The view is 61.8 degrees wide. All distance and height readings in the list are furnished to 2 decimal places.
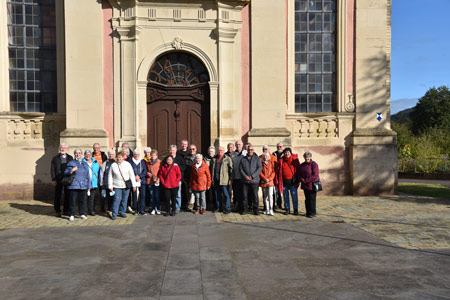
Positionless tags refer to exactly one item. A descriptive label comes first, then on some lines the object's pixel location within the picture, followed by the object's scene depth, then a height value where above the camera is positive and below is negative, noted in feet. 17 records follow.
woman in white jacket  27.68 -3.38
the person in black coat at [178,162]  29.60 -2.11
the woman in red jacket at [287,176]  28.91 -3.19
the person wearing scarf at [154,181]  29.01 -3.52
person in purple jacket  27.61 -3.28
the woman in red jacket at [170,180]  28.50 -3.39
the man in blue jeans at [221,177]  29.50 -3.28
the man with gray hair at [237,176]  29.40 -3.20
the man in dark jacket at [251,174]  28.66 -2.96
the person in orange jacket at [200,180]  29.09 -3.47
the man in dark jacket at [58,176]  28.78 -3.10
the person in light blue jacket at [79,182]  27.22 -3.40
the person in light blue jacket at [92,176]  28.48 -3.12
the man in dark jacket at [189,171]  30.48 -2.89
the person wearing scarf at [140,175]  28.81 -3.05
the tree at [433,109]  150.10 +10.60
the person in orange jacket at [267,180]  28.71 -3.47
